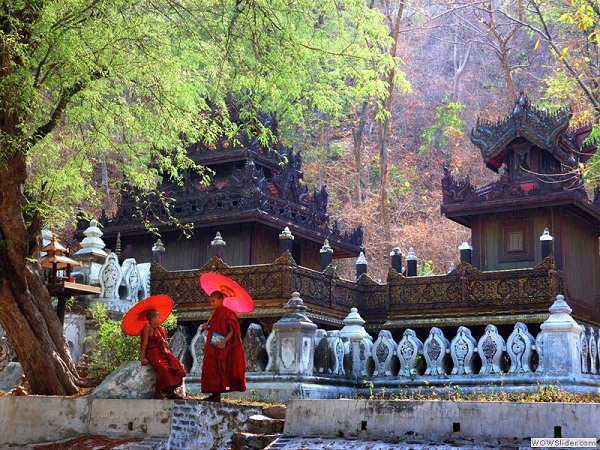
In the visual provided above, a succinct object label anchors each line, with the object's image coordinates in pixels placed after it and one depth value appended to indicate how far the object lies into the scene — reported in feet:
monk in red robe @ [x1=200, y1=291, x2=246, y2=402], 36.70
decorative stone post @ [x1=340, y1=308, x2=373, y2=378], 51.19
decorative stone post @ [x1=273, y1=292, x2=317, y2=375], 46.75
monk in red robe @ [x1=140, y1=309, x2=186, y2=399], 37.24
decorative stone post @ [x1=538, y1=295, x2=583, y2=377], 45.32
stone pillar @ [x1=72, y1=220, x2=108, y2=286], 55.06
